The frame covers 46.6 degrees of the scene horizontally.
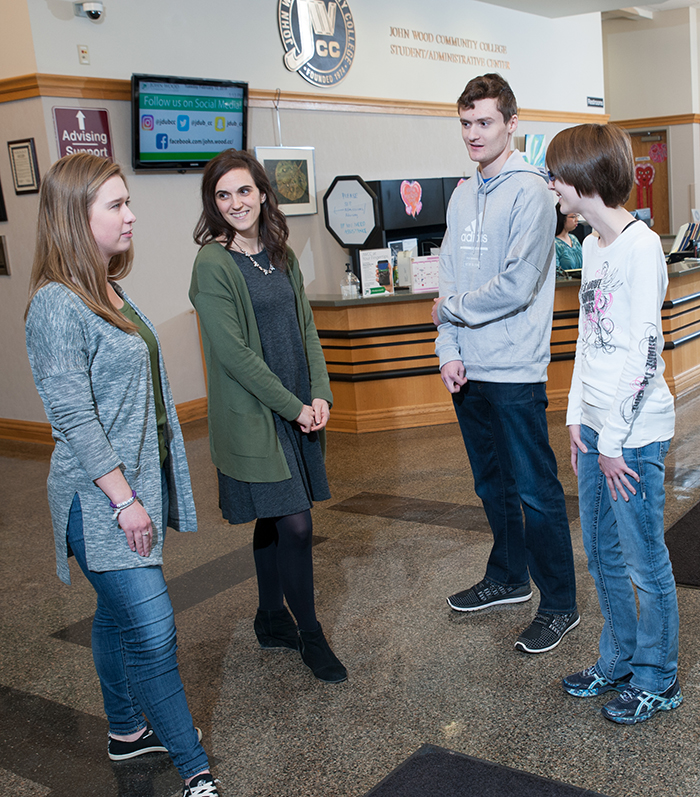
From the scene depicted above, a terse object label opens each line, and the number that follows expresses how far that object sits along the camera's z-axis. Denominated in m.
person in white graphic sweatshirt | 1.87
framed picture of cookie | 7.03
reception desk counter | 5.53
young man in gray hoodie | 2.40
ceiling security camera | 5.47
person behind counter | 5.82
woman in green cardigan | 2.30
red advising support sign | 5.51
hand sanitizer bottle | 5.64
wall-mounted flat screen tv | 5.86
